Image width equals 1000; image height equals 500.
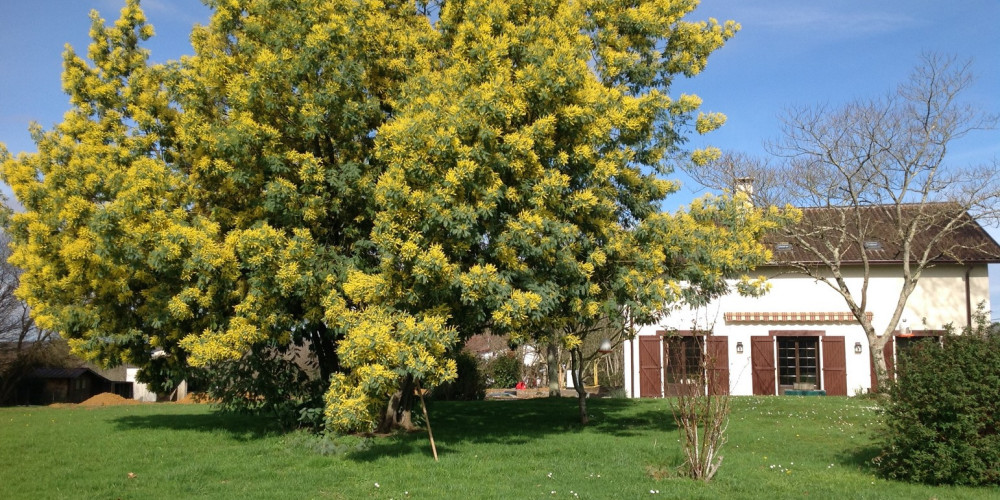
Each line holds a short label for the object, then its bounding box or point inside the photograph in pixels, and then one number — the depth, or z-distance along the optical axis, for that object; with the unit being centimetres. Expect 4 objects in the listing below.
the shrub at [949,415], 827
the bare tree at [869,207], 1930
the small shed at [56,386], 3609
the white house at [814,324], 2281
